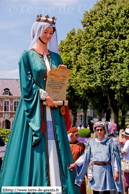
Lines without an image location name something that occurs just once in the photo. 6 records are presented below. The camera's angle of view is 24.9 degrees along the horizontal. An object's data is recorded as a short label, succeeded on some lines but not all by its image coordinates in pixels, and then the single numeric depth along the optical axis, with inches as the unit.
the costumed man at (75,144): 249.1
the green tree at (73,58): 1241.4
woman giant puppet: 162.7
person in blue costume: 192.5
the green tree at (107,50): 1001.5
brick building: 2185.0
